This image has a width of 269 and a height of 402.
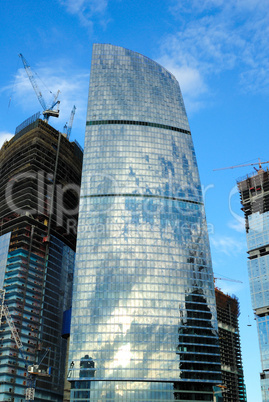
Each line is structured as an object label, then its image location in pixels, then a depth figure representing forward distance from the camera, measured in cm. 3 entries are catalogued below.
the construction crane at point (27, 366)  14121
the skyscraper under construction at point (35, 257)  15250
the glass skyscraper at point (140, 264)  13838
